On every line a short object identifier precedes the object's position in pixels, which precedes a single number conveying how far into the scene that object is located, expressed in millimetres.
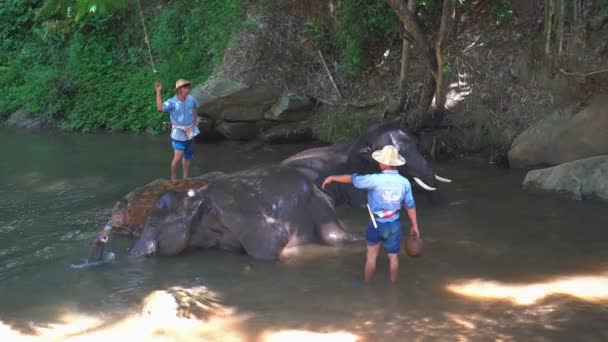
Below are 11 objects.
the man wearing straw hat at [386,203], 5754
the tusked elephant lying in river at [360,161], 8078
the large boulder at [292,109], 12656
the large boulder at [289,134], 12492
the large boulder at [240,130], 13070
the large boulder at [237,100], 12922
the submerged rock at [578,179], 7988
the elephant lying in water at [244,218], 6785
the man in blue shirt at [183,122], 9086
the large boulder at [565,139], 9023
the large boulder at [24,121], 17328
